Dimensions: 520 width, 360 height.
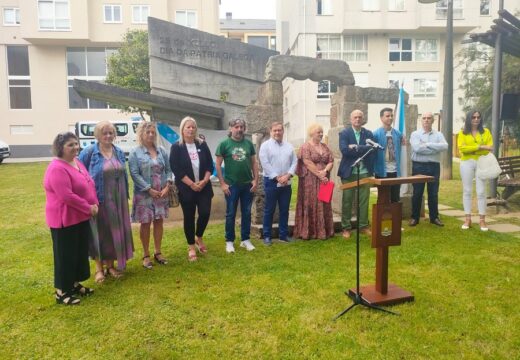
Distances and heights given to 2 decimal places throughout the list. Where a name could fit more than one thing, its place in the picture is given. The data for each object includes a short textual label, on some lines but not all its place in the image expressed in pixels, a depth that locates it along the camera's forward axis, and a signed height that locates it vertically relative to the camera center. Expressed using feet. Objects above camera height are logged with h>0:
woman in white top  16.06 -1.17
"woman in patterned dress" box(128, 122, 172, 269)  15.05 -1.32
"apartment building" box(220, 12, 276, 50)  156.04 +44.79
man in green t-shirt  17.26 -1.21
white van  70.74 +2.56
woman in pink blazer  12.04 -1.96
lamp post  38.11 +4.96
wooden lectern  11.67 -2.71
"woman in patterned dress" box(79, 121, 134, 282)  13.96 -1.77
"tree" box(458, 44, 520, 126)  46.11 +7.97
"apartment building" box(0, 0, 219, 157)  90.43 +19.22
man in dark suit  18.66 -1.07
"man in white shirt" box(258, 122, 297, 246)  18.28 -1.26
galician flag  21.59 +0.98
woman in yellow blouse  19.92 -0.55
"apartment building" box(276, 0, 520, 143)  90.22 +23.76
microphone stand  11.40 -4.72
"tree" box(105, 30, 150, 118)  59.72 +12.07
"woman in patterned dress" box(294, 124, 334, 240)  18.58 -2.12
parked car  65.57 -0.37
